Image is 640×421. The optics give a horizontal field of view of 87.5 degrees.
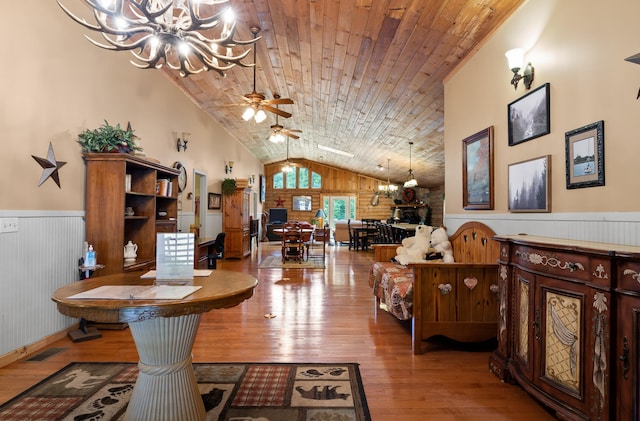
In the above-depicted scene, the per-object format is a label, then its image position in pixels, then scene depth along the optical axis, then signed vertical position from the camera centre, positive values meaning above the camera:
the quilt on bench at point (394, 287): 2.85 -0.69
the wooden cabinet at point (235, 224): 7.62 -0.22
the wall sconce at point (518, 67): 2.52 +1.14
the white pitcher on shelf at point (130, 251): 3.53 -0.39
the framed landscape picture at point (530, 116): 2.34 +0.75
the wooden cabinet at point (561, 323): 1.47 -0.56
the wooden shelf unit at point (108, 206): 3.17 +0.08
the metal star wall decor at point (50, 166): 2.72 +0.40
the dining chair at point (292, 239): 6.97 -0.52
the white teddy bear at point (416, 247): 3.92 -0.40
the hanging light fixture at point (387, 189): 11.82 +0.96
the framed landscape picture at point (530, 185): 2.33 +0.22
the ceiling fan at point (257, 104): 4.44 +1.51
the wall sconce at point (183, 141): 5.40 +1.20
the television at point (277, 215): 13.44 -0.02
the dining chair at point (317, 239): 7.81 -0.62
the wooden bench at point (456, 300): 2.75 -0.70
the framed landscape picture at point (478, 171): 3.12 +0.44
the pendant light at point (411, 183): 8.37 +0.80
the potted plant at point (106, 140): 3.16 +0.71
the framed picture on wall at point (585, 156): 1.89 +0.35
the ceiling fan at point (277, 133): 5.71 +1.42
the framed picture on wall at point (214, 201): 7.07 +0.31
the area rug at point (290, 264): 6.62 -1.03
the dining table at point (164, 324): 1.37 -0.53
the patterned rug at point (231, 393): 1.84 -1.10
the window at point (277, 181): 14.12 +1.41
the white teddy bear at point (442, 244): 3.79 -0.34
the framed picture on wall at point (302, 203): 13.95 +0.48
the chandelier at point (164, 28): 1.90 +1.17
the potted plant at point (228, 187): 7.71 +0.64
